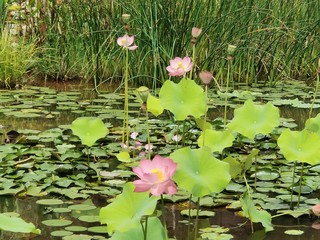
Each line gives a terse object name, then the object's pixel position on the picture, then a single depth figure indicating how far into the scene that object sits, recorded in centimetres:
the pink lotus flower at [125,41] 482
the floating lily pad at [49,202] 385
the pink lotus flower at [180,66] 412
